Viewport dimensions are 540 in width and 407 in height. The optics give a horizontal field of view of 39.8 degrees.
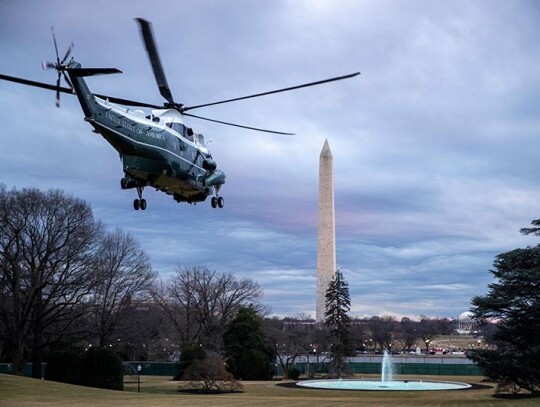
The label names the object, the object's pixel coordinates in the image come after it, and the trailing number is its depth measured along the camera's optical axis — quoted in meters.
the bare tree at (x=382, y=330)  131.50
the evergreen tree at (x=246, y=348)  65.94
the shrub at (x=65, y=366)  47.69
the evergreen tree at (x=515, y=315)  37.62
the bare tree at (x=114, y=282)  56.09
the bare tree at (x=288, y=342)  72.25
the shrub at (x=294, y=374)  68.62
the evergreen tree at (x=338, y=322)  72.56
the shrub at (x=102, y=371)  47.72
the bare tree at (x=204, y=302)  73.75
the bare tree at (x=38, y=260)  49.78
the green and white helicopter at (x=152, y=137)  18.56
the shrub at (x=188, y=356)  59.38
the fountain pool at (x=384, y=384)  53.22
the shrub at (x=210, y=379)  50.72
